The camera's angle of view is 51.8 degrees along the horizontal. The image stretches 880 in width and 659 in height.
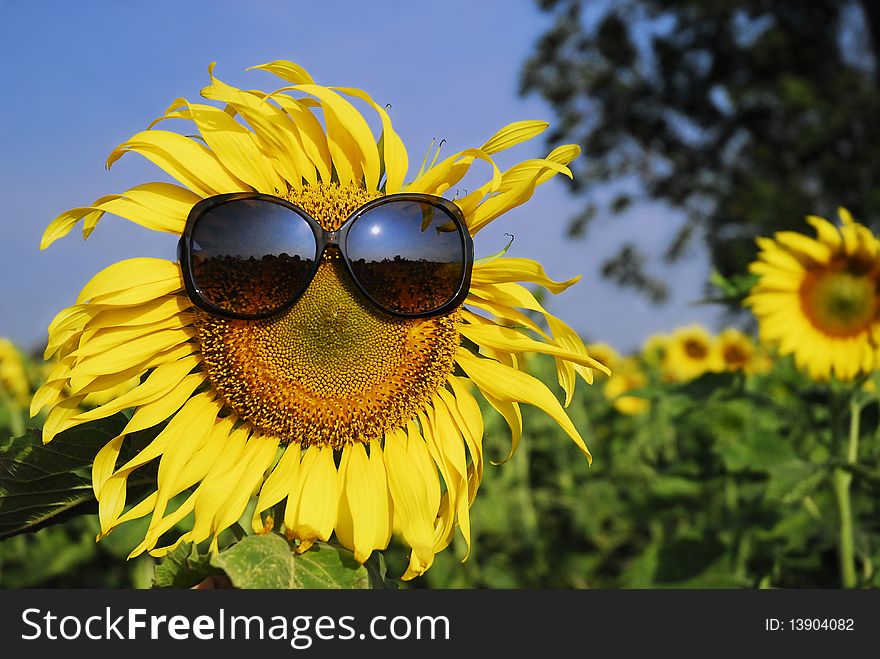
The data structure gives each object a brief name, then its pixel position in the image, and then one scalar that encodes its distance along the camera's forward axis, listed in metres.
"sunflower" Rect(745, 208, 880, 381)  2.70
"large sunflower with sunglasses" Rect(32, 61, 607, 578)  1.02
